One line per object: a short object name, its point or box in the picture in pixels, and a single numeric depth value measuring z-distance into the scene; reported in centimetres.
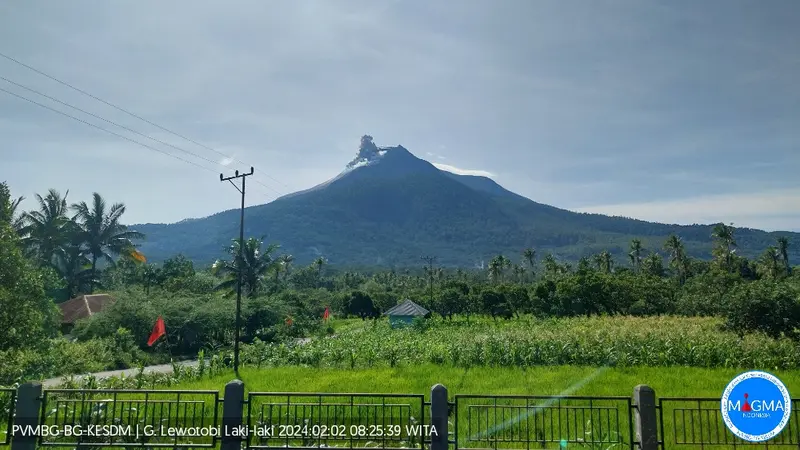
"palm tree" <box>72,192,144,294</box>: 4112
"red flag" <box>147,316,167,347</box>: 1877
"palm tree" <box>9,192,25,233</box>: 3116
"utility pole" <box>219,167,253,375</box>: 1913
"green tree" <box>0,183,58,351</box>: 1648
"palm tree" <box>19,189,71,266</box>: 3678
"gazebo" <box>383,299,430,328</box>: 4094
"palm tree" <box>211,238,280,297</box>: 4044
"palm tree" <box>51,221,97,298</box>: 3984
